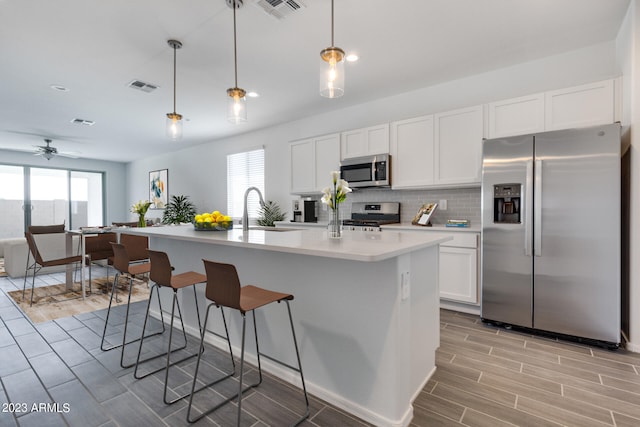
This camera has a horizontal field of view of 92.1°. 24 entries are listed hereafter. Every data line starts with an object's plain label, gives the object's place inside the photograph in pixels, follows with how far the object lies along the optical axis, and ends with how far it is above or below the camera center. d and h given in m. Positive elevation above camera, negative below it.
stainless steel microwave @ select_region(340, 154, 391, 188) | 3.96 +0.53
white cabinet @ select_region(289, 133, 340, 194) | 4.55 +0.76
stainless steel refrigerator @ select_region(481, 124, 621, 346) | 2.48 -0.19
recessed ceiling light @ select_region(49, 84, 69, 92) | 3.87 +1.57
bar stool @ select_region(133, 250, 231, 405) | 2.03 -0.46
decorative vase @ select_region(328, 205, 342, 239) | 2.02 -0.09
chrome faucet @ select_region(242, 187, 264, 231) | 2.72 -0.10
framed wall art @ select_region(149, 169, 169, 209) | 8.34 +0.64
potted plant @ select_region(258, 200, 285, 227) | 5.56 -0.06
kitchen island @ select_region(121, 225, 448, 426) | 1.59 -0.60
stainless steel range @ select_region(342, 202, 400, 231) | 3.99 -0.06
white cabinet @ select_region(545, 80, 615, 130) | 2.75 +0.97
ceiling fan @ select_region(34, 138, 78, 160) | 6.58 +1.32
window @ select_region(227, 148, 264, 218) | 6.10 +0.67
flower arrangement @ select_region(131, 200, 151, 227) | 3.87 +0.02
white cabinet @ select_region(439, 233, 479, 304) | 3.23 -0.63
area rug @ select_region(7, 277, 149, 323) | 3.47 -1.14
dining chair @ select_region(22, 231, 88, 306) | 3.96 -0.64
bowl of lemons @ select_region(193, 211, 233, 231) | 2.59 -0.10
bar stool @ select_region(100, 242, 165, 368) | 2.47 -0.46
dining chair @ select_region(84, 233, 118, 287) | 4.70 -0.56
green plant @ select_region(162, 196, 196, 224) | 7.25 -0.03
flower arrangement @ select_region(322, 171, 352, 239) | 1.95 +0.07
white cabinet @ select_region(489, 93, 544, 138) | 3.04 +0.97
